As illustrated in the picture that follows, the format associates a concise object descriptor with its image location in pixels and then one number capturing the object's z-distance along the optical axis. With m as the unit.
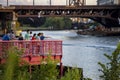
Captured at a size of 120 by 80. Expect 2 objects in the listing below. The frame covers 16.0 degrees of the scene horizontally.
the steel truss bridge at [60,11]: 107.88
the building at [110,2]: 155.56
